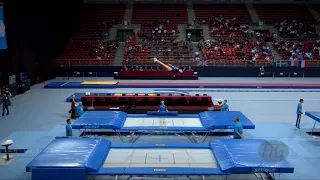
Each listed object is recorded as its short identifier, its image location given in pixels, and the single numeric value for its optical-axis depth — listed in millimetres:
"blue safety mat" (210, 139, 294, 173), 6777
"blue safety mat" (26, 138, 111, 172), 6742
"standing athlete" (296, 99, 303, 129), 11759
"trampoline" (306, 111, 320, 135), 10725
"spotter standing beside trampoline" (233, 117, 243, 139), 9281
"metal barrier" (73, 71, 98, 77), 26359
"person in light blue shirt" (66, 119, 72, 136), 9711
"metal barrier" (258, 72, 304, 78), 26219
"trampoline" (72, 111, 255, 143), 9906
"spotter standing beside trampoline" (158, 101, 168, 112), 12432
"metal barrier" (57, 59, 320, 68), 26609
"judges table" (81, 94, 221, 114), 14258
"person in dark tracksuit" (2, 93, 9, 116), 13300
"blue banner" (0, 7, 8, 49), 14570
